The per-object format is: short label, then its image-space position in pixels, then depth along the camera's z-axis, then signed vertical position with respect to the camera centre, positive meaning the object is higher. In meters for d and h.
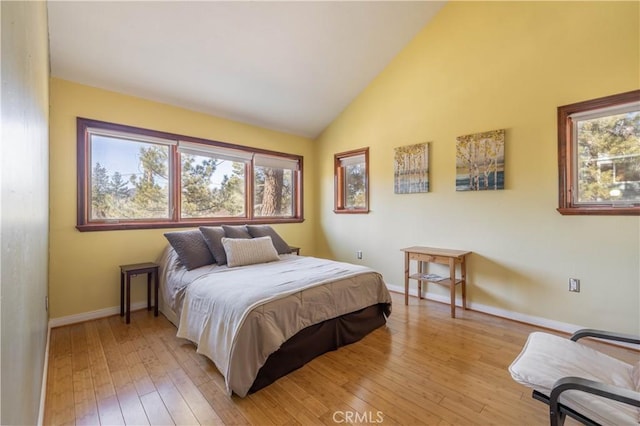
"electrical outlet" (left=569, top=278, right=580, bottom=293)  2.63 -0.71
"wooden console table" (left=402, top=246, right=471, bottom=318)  3.02 -0.57
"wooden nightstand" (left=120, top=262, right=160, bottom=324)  2.90 -0.70
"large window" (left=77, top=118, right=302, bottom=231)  3.05 +0.45
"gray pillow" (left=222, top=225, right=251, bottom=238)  3.39 -0.22
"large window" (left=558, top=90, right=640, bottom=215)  2.42 +0.49
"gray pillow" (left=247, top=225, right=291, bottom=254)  3.67 -0.28
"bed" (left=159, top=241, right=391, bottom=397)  1.83 -0.77
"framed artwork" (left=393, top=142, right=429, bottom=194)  3.65 +0.58
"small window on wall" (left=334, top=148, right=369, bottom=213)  4.43 +0.53
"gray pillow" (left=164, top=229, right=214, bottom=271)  2.93 -0.37
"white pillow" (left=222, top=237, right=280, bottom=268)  3.02 -0.41
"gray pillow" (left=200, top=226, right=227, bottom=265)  3.08 -0.31
